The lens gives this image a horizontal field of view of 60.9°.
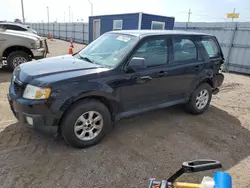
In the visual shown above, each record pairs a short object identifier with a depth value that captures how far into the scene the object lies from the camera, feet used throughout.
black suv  9.24
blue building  49.32
